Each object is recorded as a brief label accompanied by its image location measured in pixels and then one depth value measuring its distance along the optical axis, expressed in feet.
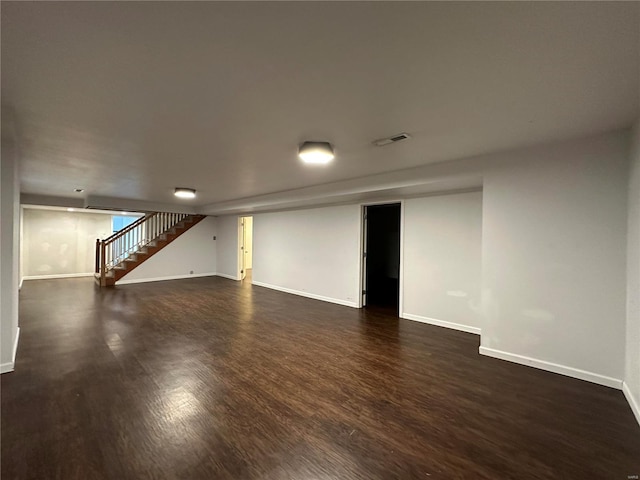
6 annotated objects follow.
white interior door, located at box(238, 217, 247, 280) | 29.72
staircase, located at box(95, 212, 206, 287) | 25.73
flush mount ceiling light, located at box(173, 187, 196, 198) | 18.51
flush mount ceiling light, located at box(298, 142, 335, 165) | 9.65
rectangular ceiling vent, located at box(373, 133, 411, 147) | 8.90
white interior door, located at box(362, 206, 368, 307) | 18.75
